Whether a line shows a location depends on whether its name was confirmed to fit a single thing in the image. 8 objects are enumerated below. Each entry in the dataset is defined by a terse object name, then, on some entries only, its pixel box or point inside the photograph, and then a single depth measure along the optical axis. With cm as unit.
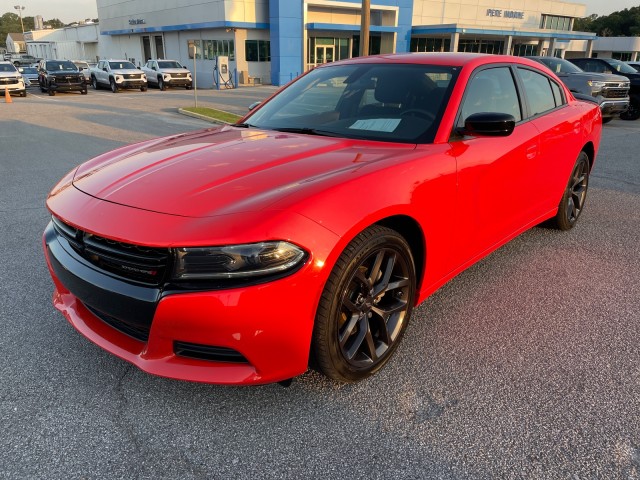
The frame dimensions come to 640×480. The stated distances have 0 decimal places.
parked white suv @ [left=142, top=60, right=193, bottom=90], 2922
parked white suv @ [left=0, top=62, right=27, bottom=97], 2342
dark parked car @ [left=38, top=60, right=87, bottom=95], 2523
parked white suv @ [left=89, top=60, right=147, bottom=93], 2723
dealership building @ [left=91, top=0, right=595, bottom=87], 3400
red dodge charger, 205
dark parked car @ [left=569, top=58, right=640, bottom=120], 1538
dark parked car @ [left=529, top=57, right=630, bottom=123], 1320
